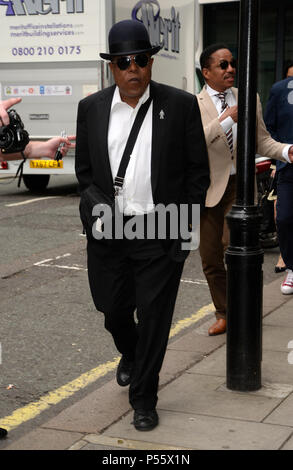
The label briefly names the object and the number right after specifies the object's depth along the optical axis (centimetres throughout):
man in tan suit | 548
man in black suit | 414
